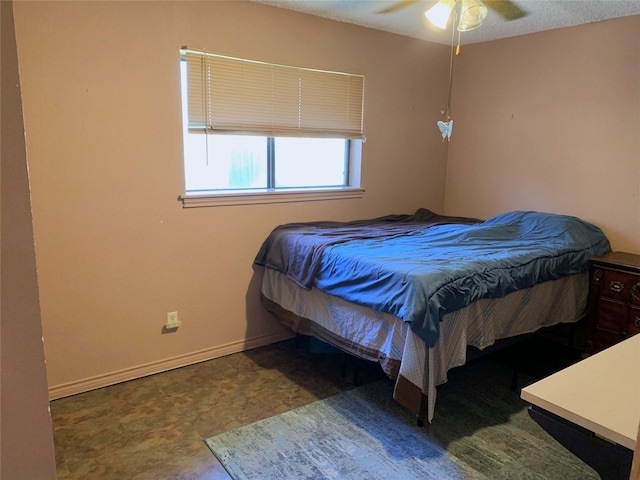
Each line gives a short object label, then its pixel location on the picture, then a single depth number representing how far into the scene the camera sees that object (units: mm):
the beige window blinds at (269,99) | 2900
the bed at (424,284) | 2262
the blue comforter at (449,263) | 2246
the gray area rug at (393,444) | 2115
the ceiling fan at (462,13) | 2318
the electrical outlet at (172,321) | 3008
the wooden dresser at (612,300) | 2881
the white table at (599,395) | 1022
